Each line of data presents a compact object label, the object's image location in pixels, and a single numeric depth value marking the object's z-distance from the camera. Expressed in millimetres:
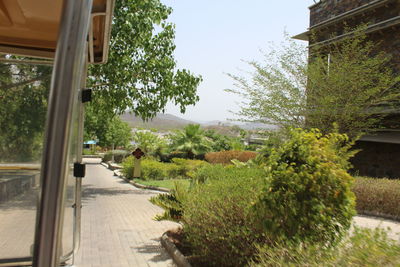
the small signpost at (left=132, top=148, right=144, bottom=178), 20147
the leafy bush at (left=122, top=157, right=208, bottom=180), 21109
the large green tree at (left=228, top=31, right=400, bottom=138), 16141
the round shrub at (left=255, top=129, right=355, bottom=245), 4531
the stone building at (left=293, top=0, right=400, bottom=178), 16781
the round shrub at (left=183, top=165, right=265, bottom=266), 4879
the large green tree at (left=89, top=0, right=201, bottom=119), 14508
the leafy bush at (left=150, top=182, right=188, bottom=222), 6789
